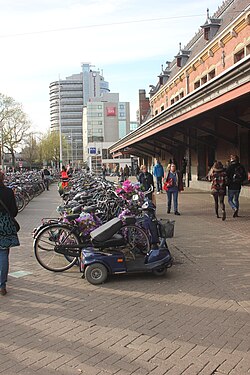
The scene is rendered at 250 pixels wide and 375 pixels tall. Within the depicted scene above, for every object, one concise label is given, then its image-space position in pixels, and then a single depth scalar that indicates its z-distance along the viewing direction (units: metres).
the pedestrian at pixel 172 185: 11.50
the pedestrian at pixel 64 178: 17.93
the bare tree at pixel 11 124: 66.25
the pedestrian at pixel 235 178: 10.33
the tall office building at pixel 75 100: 140.12
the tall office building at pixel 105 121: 114.44
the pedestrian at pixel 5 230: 5.20
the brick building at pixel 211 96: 10.20
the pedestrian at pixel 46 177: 27.67
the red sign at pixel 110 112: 117.62
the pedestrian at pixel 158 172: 18.52
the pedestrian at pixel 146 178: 12.67
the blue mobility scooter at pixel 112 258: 5.53
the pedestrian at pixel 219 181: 10.27
